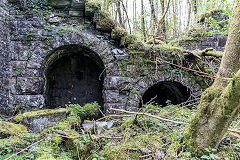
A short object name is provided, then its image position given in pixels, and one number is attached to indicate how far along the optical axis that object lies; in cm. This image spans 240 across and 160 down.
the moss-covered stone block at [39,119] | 311
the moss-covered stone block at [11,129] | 246
